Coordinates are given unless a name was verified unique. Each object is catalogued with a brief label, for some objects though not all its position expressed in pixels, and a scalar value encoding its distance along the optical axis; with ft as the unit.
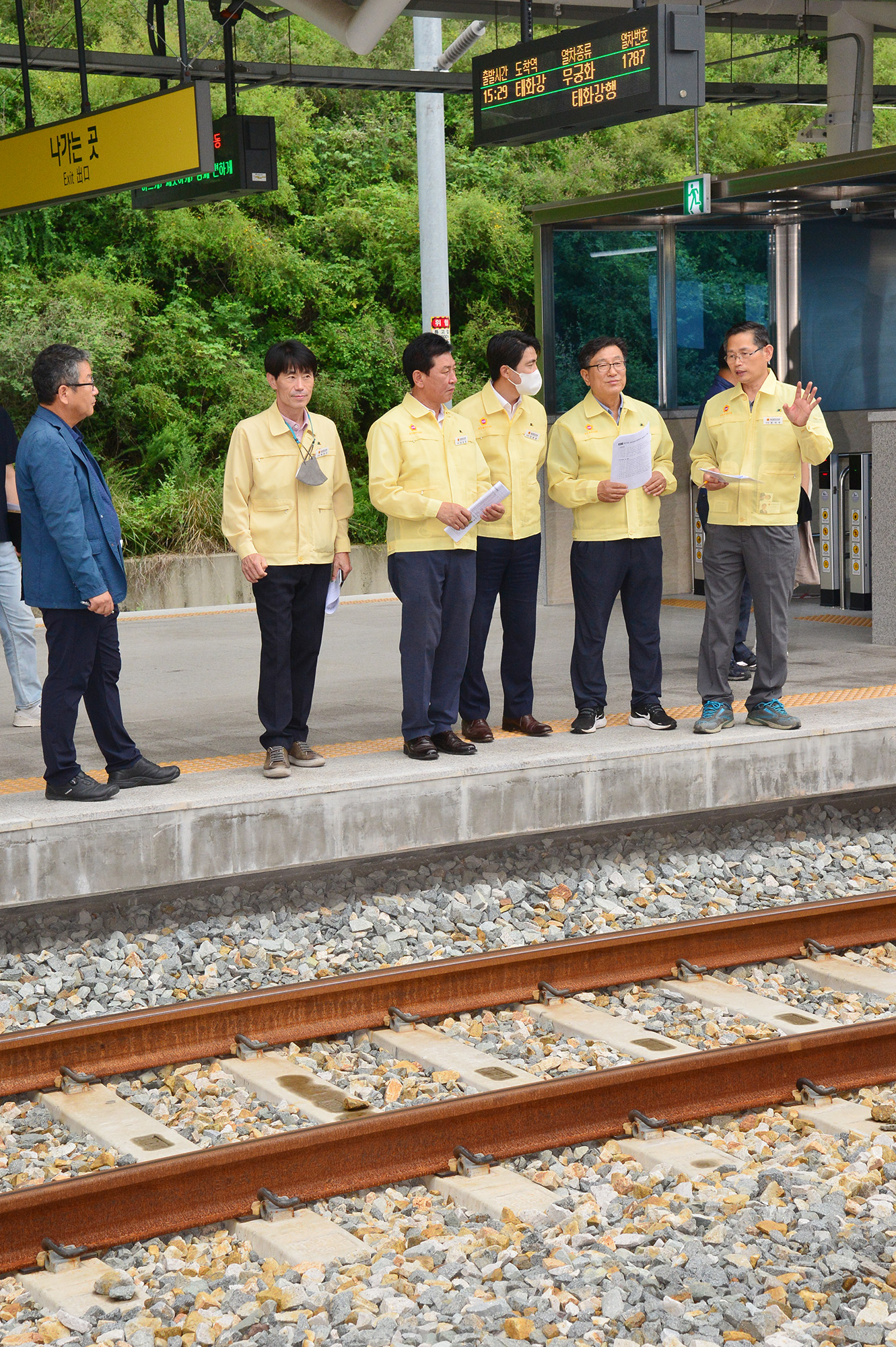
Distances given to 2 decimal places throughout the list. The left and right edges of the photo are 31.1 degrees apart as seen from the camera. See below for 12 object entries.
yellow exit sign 28.02
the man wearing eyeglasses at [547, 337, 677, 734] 23.82
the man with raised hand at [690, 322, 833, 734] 23.06
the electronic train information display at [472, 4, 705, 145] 26.11
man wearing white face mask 23.40
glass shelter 38.60
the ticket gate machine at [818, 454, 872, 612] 38.29
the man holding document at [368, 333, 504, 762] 21.77
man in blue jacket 19.48
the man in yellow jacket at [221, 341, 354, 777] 21.25
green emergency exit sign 36.73
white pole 45.37
